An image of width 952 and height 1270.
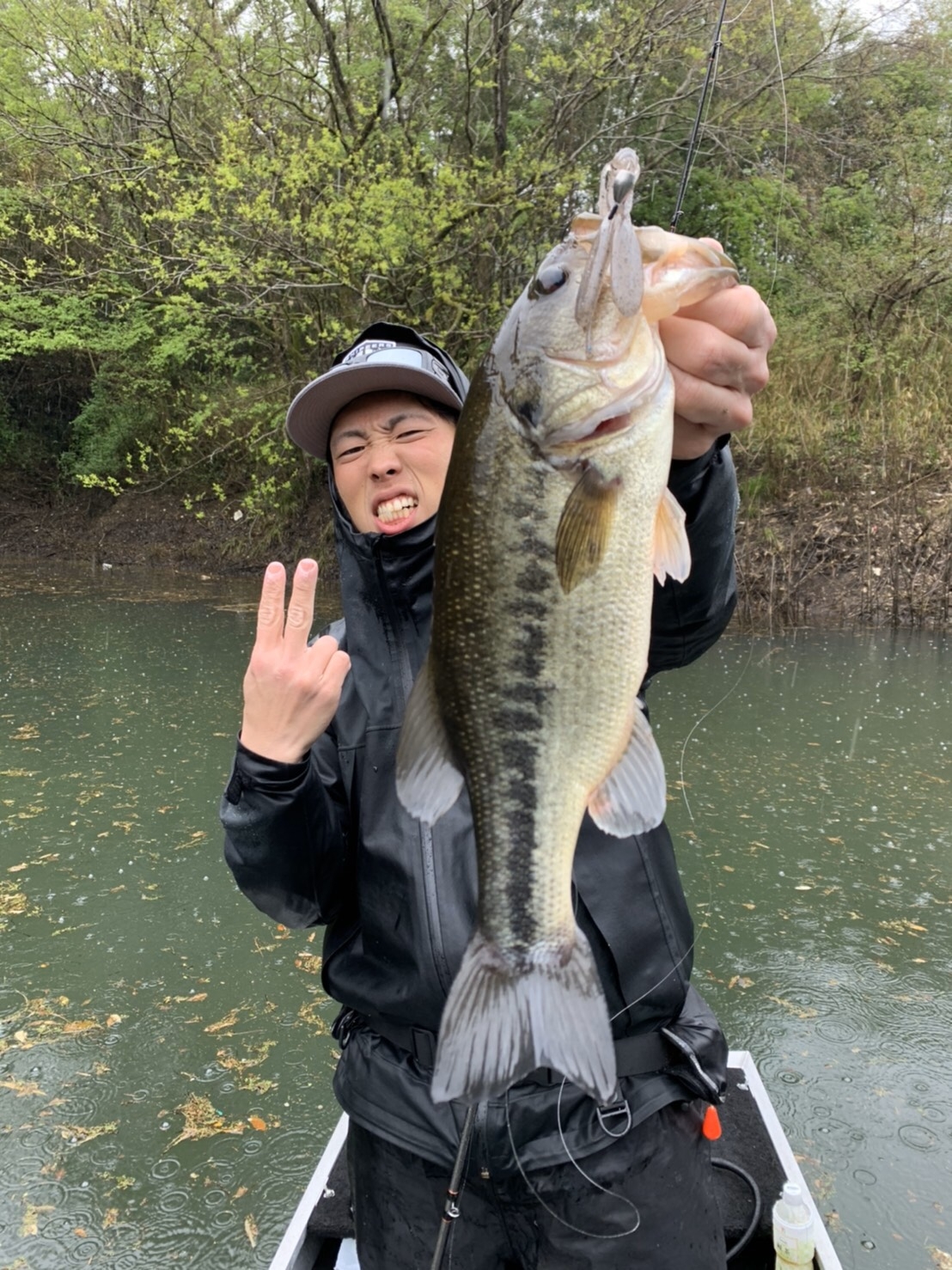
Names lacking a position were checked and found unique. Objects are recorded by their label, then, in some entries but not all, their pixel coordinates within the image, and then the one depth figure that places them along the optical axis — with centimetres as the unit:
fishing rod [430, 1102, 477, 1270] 164
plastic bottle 213
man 165
